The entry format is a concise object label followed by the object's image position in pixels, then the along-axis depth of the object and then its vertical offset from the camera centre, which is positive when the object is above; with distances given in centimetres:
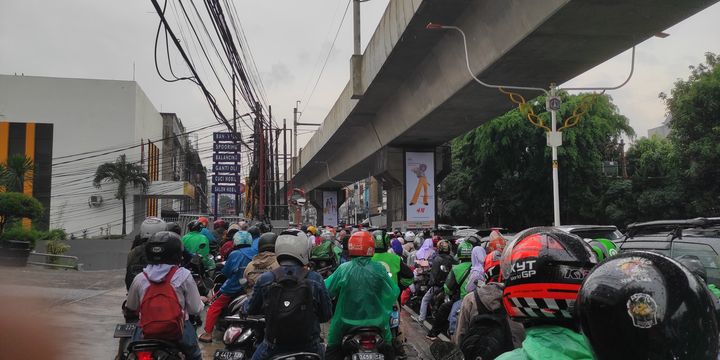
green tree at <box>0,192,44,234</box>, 1961 +33
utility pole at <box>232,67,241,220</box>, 1794 +299
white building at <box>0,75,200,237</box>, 3478 +514
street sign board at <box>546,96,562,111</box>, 1427 +281
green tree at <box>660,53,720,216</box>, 2569 +386
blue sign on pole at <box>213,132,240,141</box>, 3197 +440
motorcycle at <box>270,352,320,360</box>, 415 -100
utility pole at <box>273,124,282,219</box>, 3514 +286
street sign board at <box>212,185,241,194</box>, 3138 +148
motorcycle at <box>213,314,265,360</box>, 562 -114
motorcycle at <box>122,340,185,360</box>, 430 -99
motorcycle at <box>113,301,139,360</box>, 528 -104
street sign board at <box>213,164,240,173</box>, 3145 +263
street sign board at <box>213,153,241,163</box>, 3159 +322
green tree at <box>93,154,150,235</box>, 3472 +254
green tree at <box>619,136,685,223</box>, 3145 +165
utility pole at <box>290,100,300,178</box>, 4897 +652
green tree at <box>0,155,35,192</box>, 2117 +163
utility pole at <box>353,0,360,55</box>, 1834 +610
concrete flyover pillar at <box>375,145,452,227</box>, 2188 +186
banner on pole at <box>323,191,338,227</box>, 4831 +77
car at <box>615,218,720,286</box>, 715 -31
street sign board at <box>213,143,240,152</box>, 3184 +381
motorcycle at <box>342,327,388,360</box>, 489 -107
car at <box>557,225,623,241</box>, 1125 -31
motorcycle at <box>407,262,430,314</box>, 1183 -141
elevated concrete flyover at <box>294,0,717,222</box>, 922 +313
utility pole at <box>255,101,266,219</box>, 2870 +207
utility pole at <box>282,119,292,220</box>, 3724 +428
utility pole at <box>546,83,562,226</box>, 1447 +216
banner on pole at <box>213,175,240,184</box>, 3125 +202
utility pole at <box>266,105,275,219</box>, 3386 +326
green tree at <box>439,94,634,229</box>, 3164 +287
